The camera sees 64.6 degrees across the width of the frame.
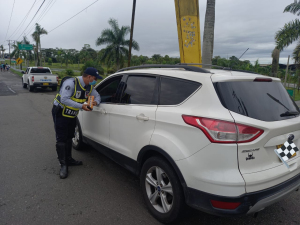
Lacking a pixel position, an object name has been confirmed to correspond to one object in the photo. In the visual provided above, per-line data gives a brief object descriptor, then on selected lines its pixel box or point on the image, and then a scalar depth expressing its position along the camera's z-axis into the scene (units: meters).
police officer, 3.59
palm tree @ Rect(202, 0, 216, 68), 7.38
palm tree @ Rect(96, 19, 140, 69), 30.89
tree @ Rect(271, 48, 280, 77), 11.69
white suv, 2.06
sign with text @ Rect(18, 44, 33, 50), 42.56
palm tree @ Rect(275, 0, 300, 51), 13.40
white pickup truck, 15.74
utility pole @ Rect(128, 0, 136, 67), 15.12
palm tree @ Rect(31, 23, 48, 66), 40.50
